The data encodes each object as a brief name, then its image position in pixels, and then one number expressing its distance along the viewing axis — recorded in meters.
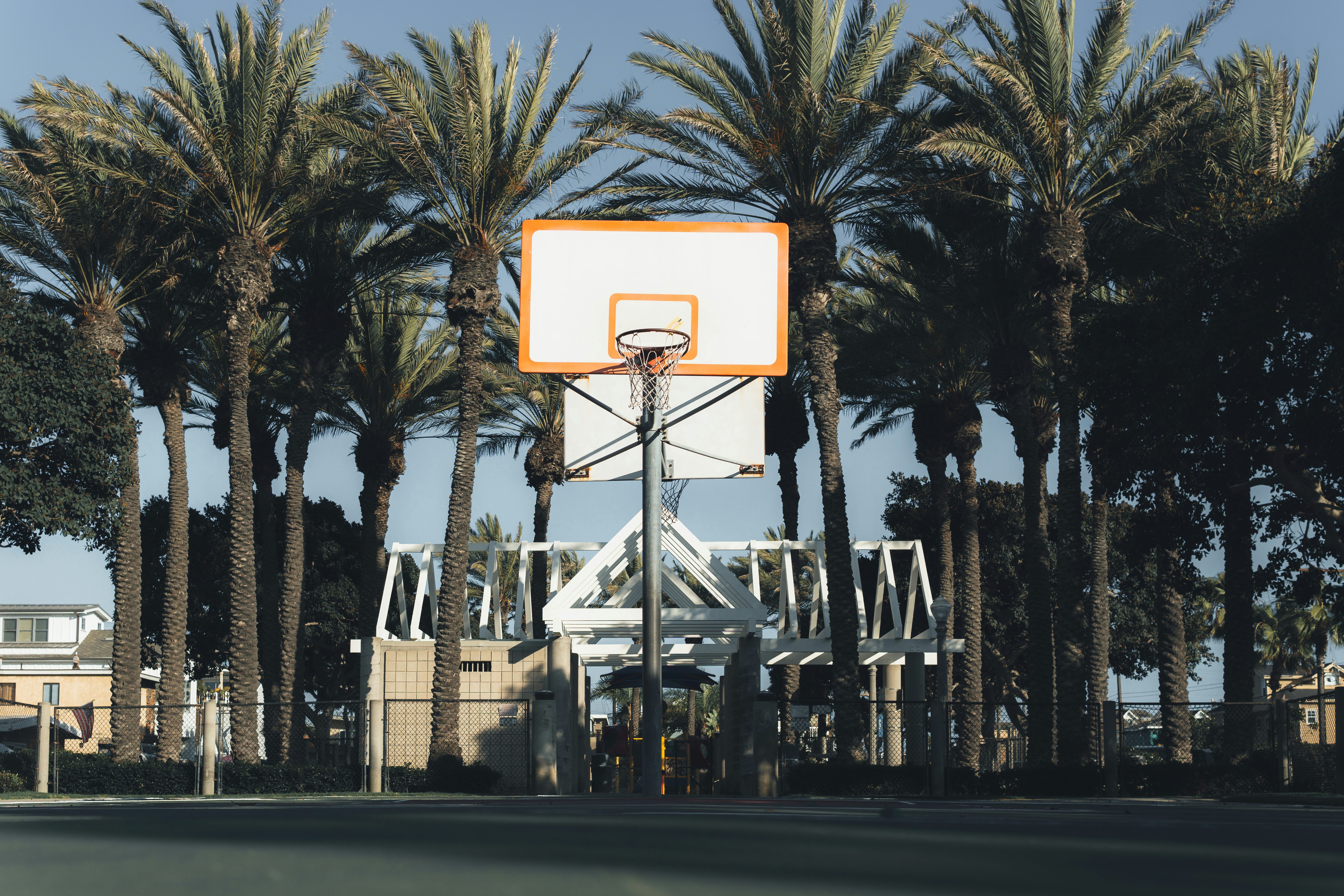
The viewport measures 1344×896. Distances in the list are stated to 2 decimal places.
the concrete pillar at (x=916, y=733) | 25.55
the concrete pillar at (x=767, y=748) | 23.61
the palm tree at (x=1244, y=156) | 24.17
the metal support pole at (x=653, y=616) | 18.98
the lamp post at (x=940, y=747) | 23.33
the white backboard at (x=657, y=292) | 21.05
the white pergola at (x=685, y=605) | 28.75
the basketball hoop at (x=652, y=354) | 21.22
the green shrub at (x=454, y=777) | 25.38
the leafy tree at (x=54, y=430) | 26.66
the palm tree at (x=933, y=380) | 29.77
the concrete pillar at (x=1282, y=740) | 22.91
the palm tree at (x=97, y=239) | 26.05
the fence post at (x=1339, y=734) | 21.00
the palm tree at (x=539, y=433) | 37.66
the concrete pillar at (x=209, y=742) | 23.39
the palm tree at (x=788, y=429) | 36.16
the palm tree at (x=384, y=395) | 34.53
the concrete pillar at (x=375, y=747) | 24.09
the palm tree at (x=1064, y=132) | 23.89
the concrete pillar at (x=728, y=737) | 29.52
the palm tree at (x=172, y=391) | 29.08
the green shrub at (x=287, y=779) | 24.98
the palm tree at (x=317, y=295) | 27.75
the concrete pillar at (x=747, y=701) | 25.94
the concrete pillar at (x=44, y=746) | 24.17
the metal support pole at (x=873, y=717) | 28.58
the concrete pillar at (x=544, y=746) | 24.98
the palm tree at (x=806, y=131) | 24.72
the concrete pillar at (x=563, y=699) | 27.48
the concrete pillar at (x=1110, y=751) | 23.19
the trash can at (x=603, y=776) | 33.69
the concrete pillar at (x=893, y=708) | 35.72
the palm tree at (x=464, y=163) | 25.34
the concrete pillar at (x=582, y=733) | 30.25
